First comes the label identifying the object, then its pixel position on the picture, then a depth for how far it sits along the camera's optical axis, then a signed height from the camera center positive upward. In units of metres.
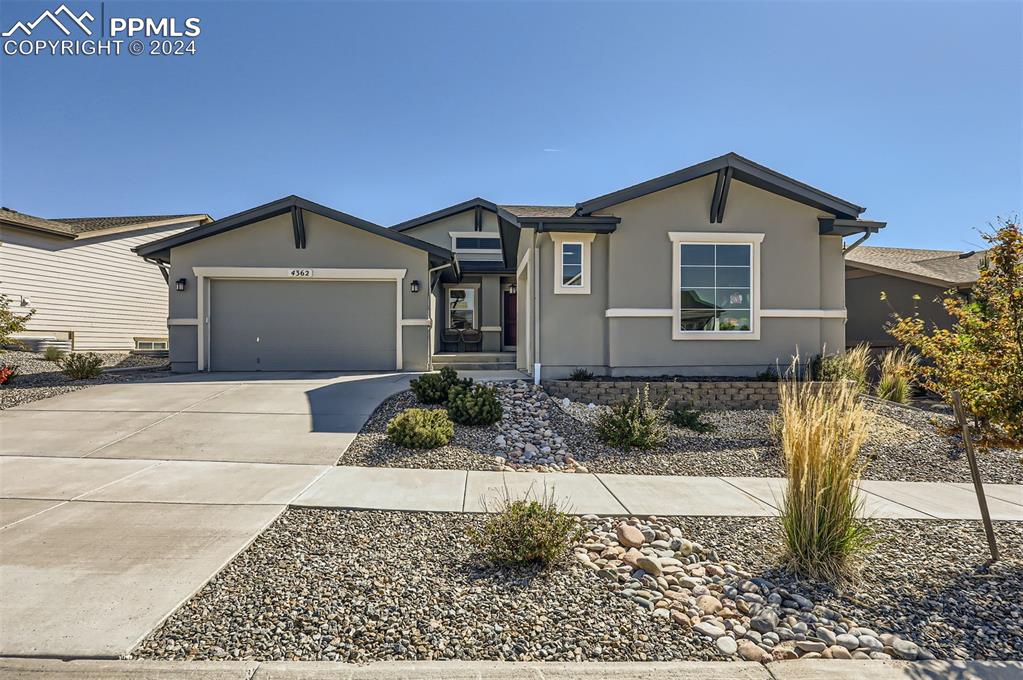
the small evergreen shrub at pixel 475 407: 7.44 -1.11
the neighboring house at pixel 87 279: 14.15 +1.73
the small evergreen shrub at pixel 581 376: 9.53 -0.82
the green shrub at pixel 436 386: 8.14 -0.86
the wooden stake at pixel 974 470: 3.63 -1.01
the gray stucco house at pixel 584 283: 9.82 +1.10
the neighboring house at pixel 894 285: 14.62 +1.44
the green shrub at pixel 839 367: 9.38 -0.65
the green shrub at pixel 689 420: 7.88 -1.40
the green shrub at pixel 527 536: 3.36 -1.40
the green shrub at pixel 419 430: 6.48 -1.27
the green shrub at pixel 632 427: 7.00 -1.34
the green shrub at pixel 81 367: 10.30 -0.70
